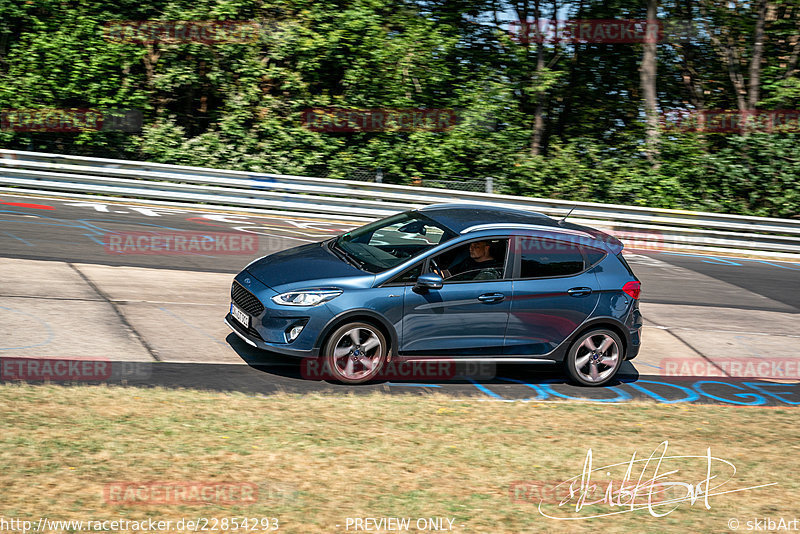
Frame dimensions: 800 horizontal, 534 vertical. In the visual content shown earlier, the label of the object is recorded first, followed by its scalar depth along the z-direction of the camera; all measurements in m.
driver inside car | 16.55
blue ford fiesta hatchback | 15.60
